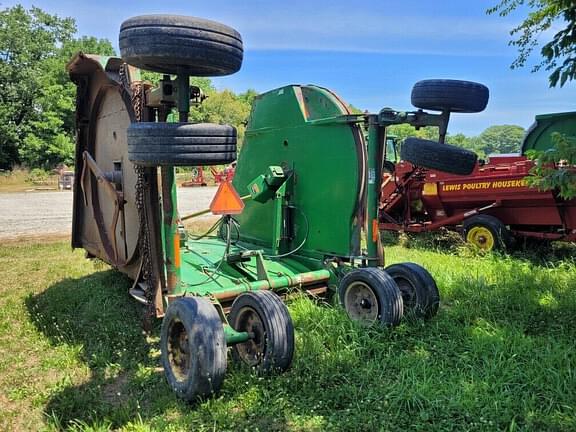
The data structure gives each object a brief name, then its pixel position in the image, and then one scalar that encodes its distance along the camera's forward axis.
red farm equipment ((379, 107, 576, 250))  7.43
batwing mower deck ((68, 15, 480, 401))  2.94
